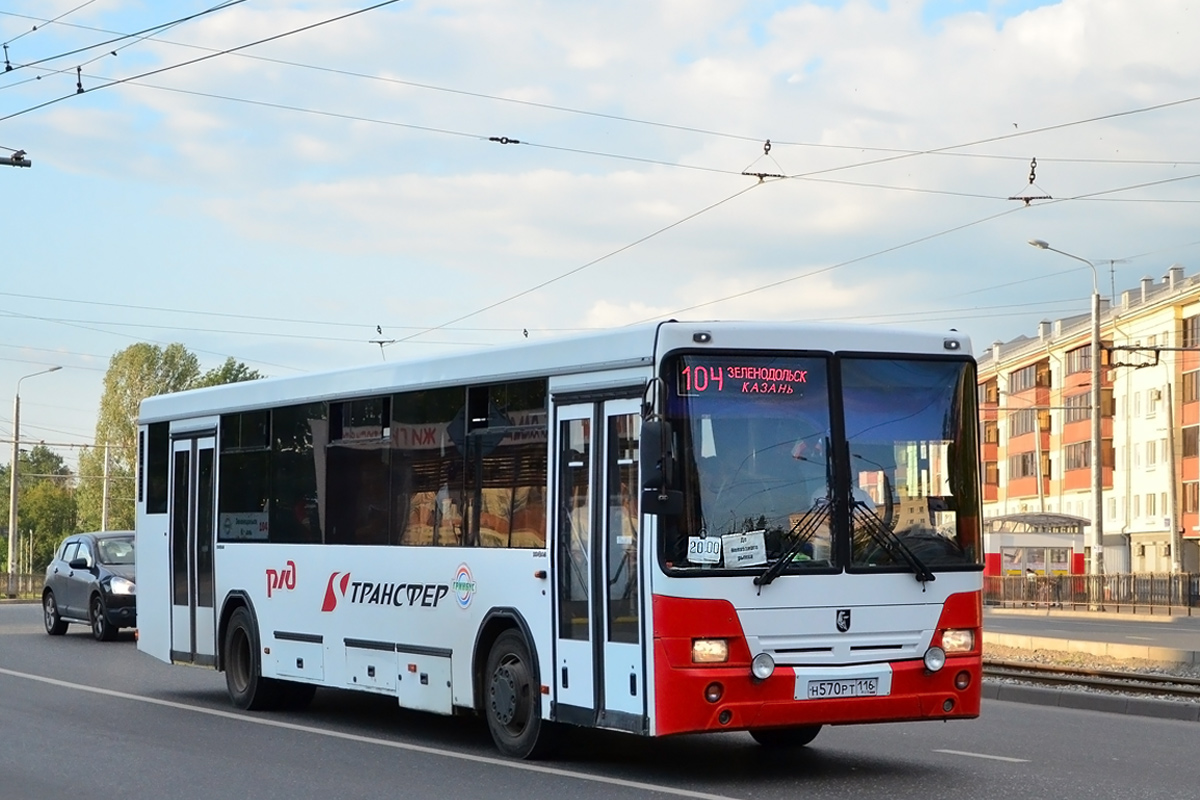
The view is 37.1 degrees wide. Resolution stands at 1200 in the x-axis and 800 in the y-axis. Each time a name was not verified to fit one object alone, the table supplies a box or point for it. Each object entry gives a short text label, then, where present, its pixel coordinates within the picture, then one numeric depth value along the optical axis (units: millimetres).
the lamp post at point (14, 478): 61528
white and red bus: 10852
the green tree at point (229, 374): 116588
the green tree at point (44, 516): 166125
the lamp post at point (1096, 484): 53094
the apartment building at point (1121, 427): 81438
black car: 27453
